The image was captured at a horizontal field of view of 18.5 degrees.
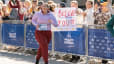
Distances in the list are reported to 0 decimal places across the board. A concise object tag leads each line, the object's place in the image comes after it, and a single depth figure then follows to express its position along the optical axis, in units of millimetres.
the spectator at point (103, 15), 11249
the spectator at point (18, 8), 15273
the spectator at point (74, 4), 13008
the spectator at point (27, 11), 14309
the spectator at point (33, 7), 14359
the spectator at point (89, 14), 11922
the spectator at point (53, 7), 12906
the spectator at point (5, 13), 15531
